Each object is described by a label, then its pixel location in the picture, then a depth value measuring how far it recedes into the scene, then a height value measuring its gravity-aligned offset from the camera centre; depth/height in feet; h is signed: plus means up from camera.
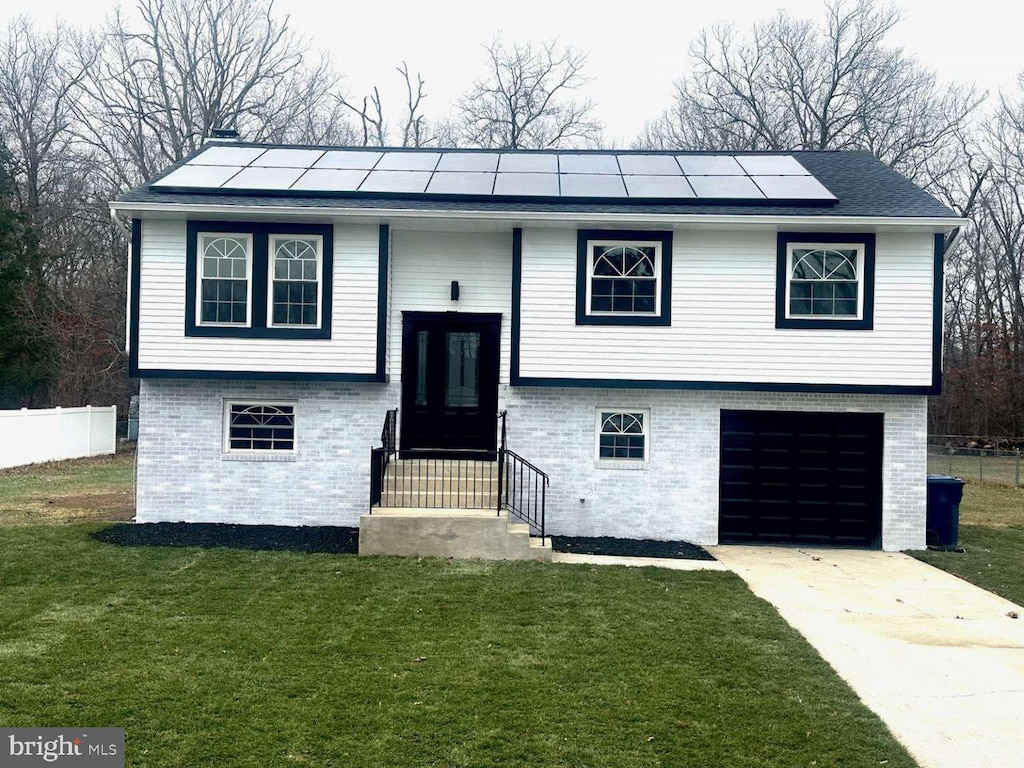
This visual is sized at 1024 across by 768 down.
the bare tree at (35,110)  98.37 +34.99
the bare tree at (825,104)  97.04 +38.85
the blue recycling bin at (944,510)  37.09 -4.93
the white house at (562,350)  35.27 +2.17
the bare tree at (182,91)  94.84 +36.95
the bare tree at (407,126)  105.50 +36.51
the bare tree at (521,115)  106.01 +38.47
